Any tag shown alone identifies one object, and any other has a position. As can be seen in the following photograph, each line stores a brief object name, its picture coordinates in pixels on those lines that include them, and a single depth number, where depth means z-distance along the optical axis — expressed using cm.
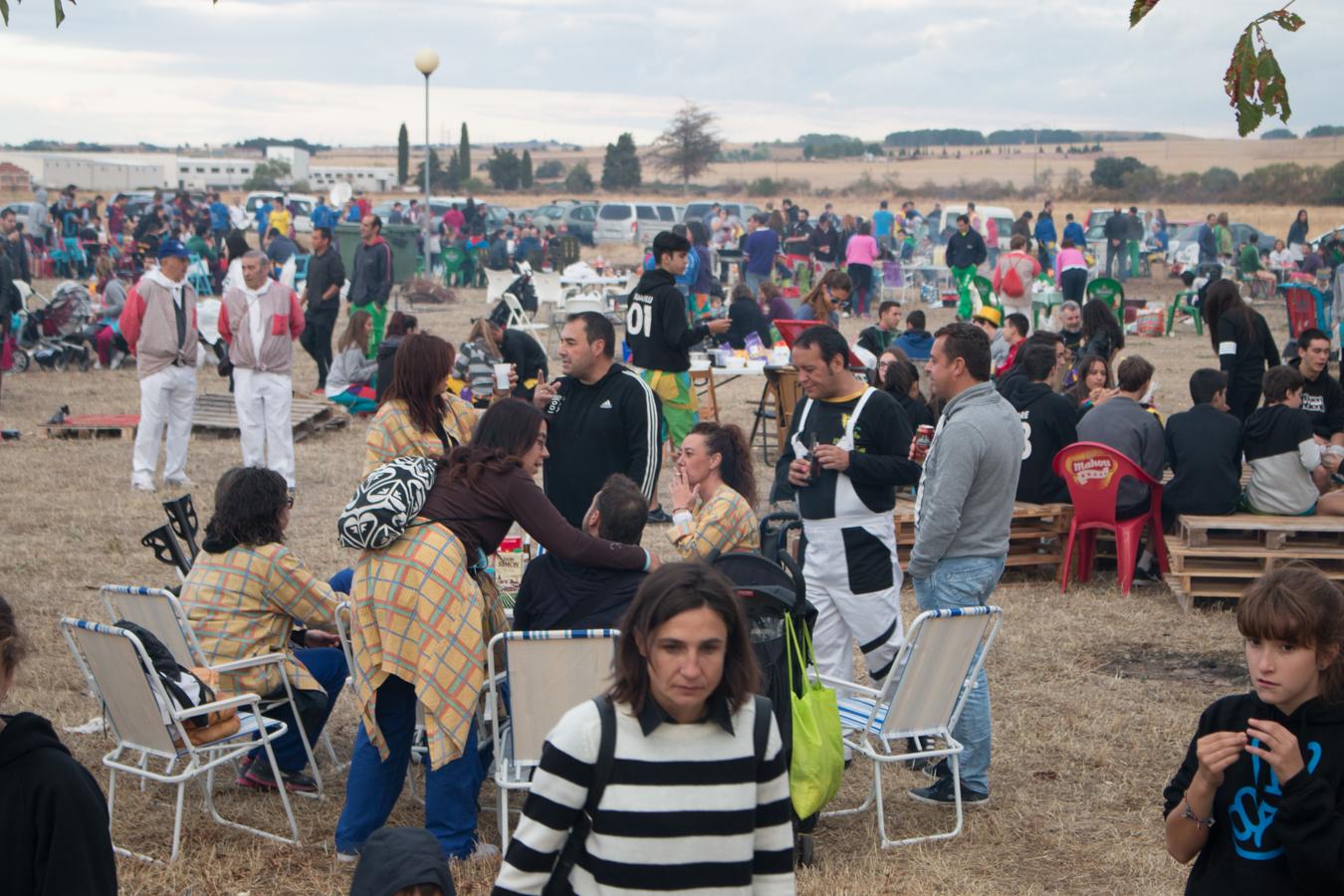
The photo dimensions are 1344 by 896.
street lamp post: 2590
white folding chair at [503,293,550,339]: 1822
